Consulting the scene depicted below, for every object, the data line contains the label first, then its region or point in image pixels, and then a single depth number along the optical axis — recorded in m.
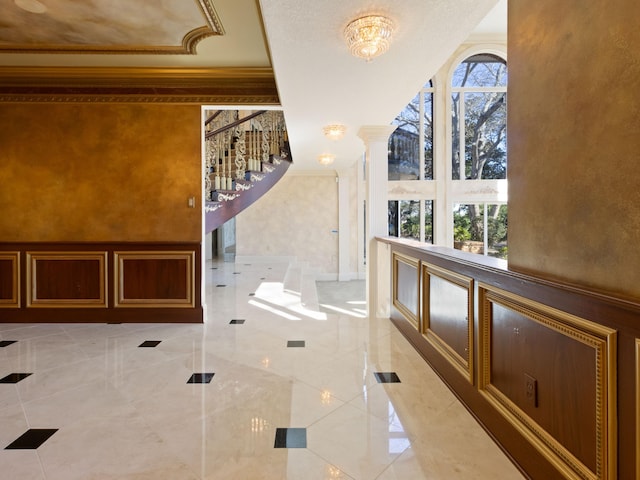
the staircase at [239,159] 5.26
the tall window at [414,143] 10.02
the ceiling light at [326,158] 6.30
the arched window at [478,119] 9.84
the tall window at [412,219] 10.00
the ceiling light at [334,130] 4.32
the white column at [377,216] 4.33
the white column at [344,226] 9.54
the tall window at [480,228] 9.87
